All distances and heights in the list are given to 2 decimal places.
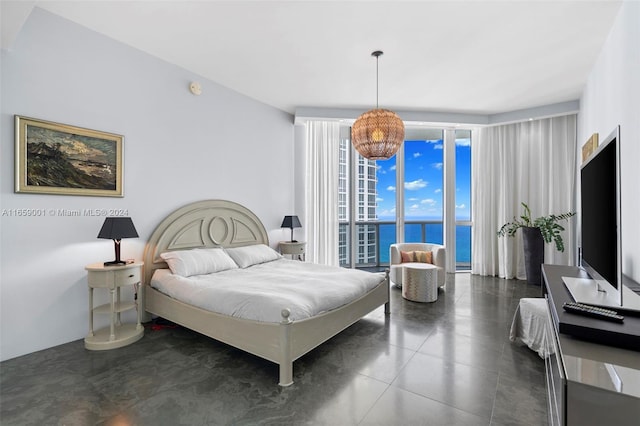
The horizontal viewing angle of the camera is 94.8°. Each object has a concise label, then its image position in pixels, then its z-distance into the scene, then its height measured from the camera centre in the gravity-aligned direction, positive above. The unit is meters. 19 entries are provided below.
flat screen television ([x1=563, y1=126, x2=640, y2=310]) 1.39 -0.10
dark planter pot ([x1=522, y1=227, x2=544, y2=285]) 4.67 -0.68
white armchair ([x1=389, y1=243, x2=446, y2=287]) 4.52 -0.74
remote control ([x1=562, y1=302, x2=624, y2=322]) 1.23 -0.45
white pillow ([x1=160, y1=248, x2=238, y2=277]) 3.11 -0.55
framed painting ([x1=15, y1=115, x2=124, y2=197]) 2.46 +0.49
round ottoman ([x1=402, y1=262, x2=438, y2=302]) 3.85 -0.95
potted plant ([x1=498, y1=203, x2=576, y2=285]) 4.54 -0.43
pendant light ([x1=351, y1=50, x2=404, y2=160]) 3.08 +0.83
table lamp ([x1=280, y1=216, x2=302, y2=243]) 4.73 -0.17
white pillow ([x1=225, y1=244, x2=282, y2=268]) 3.73 -0.57
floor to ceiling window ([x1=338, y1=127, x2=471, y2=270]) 5.62 +0.25
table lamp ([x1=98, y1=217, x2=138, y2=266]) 2.59 -0.16
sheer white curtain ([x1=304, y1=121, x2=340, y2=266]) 5.27 +0.37
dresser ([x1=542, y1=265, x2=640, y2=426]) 0.85 -0.53
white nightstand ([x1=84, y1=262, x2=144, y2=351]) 2.58 -0.89
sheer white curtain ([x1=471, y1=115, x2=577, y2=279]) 4.77 +0.47
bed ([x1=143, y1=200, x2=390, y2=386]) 2.10 -0.85
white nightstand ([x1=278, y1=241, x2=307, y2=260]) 4.72 -0.58
